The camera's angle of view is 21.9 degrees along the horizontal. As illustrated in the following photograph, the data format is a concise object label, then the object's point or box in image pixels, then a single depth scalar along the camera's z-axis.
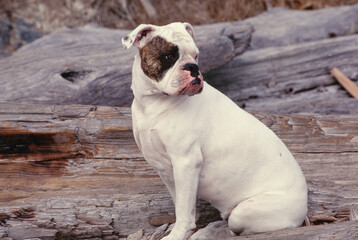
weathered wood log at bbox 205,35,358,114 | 11.80
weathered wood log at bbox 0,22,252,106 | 9.66
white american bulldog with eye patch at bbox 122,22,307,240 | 5.39
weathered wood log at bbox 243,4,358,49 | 13.67
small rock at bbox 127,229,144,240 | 6.73
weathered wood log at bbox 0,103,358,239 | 7.01
